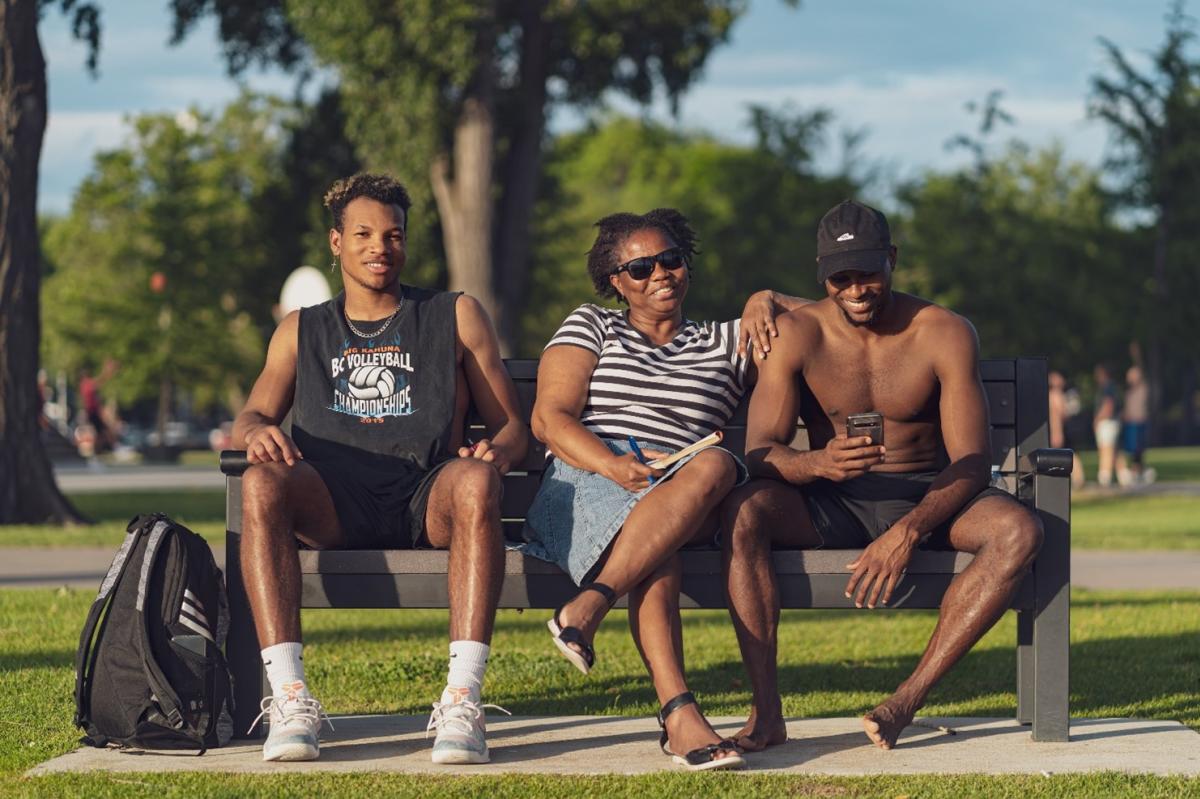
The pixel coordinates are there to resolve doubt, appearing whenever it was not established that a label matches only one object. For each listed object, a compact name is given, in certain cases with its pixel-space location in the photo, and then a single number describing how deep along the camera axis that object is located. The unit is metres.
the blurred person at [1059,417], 46.48
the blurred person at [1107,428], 47.54
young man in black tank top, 8.66
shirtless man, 8.92
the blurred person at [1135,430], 49.31
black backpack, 8.68
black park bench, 9.05
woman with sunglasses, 8.66
